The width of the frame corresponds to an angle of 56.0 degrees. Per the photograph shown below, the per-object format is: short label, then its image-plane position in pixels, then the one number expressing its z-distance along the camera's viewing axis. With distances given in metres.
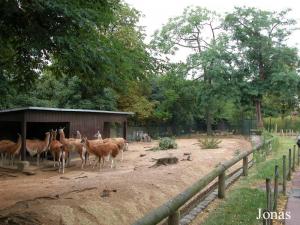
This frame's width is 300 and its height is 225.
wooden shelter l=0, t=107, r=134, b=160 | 13.07
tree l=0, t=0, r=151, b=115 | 4.74
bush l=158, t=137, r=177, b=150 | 18.04
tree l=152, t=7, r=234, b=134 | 27.57
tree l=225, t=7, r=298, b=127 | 26.15
